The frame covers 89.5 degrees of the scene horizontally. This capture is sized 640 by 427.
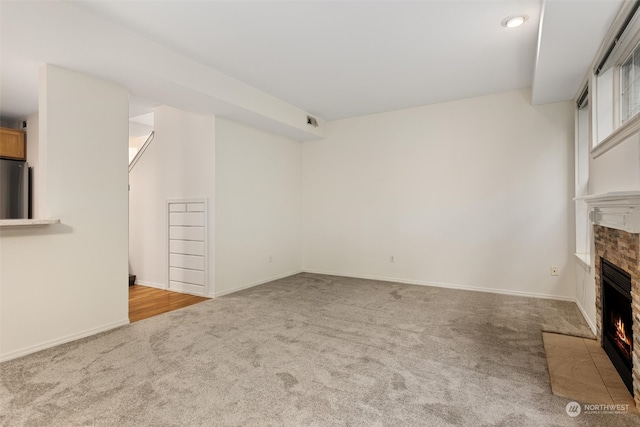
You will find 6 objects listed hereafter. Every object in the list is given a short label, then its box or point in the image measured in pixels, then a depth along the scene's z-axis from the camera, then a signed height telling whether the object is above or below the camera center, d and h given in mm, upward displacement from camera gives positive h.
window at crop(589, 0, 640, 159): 2234 +1137
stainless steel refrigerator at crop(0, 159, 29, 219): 4418 +330
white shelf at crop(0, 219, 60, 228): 2493 -80
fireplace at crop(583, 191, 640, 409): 1948 -473
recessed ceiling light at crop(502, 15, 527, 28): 2783 +1695
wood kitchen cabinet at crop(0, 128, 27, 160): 4512 +974
